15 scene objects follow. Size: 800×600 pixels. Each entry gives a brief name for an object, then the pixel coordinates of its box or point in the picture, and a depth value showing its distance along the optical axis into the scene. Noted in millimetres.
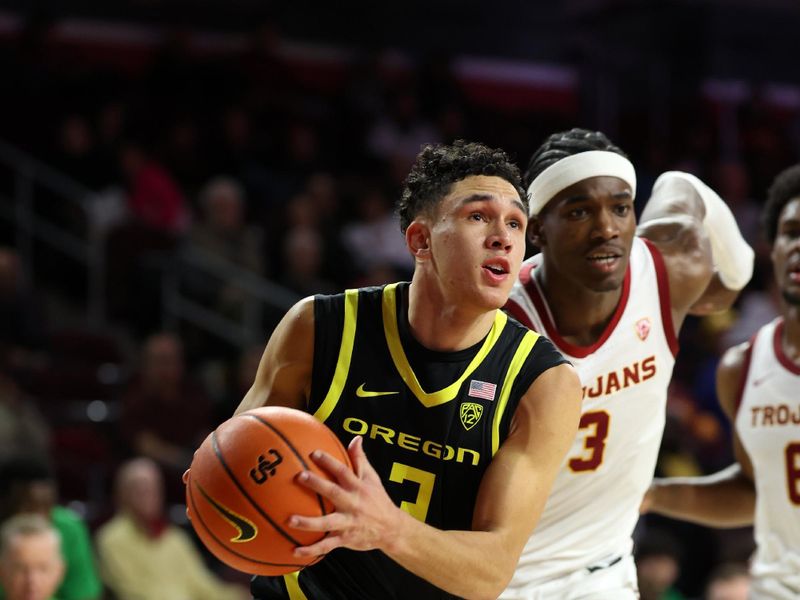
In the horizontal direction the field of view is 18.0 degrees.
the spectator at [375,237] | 19793
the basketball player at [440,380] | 6219
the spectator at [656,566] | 13974
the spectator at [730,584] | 13571
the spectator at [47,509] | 12156
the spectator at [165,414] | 15480
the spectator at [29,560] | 10931
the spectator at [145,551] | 13517
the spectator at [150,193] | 18733
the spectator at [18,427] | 13784
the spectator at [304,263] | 18287
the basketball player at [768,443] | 8664
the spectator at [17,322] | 16172
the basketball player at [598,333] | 7664
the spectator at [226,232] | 18363
